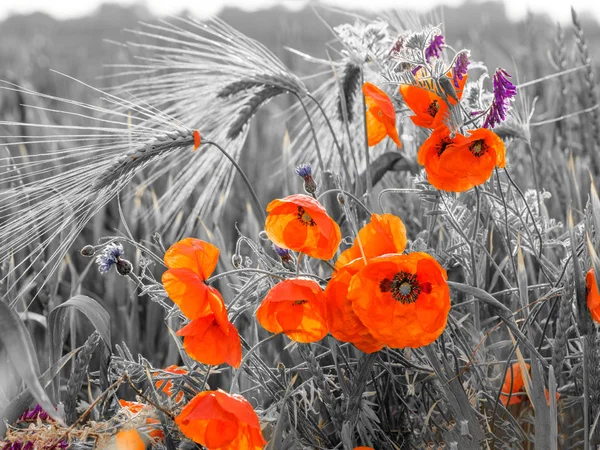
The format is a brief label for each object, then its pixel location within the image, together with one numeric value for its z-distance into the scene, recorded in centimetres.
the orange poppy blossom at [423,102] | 83
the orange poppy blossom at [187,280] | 70
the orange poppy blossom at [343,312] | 68
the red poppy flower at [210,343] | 70
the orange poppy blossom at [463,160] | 77
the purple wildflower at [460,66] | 81
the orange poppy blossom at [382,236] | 73
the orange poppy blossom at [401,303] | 66
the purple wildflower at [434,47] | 88
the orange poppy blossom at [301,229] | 71
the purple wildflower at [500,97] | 79
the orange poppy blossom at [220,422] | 66
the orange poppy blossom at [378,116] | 88
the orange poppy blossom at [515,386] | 96
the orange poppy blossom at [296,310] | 67
